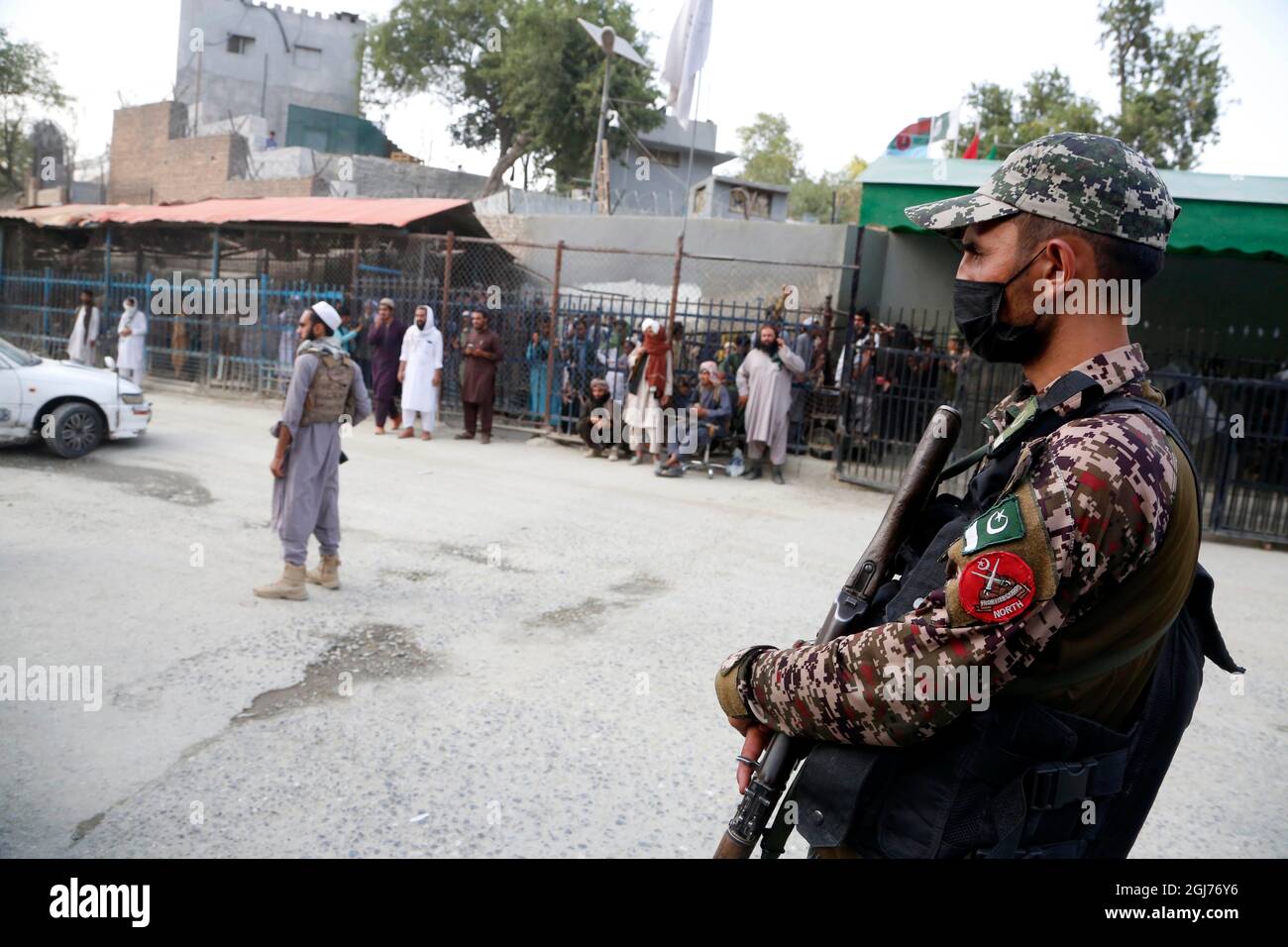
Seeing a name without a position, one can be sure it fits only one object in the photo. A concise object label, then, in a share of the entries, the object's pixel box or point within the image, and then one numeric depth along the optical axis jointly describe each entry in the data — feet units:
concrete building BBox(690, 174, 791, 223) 64.18
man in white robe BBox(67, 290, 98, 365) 48.73
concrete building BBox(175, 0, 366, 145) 115.34
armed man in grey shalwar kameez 17.28
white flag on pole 44.78
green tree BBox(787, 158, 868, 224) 162.20
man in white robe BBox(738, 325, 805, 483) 34.45
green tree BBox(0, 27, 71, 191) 97.55
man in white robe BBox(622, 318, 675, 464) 34.83
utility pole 56.03
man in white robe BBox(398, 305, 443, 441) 39.14
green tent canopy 32.58
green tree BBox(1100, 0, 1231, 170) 66.74
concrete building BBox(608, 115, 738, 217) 98.99
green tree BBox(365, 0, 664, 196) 92.53
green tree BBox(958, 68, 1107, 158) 68.54
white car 28.35
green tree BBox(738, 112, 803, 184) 192.34
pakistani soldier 3.96
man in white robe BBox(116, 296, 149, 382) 47.19
